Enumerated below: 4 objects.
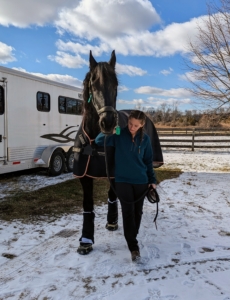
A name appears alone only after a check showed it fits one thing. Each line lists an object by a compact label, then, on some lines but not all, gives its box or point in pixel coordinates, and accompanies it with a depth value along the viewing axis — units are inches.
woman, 108.3
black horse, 110.8
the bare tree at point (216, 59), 334.6
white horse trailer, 260.7
